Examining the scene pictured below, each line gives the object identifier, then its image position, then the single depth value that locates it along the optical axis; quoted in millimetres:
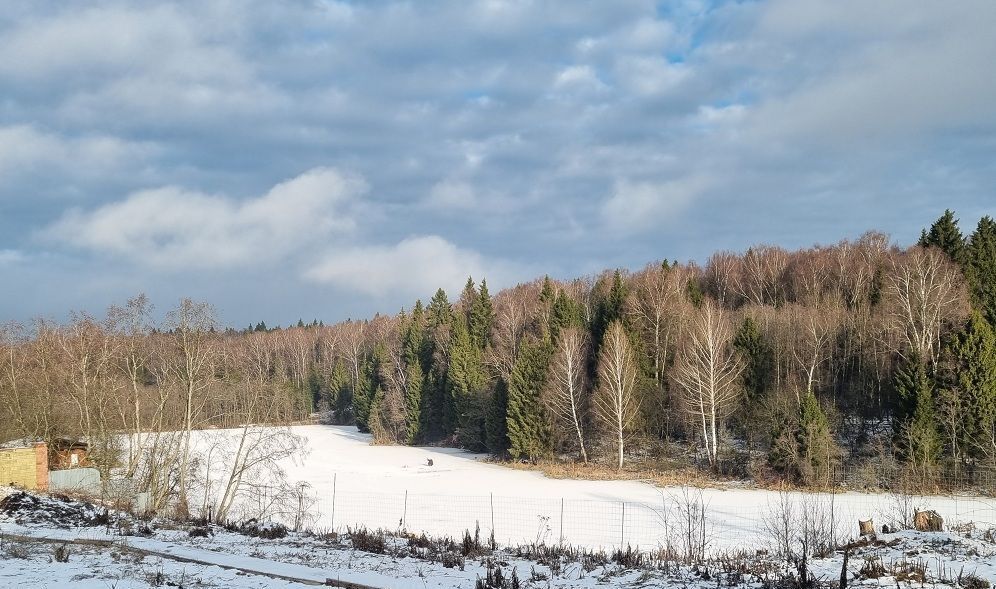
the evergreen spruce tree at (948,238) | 48906
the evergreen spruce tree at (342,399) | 103625
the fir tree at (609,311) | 60616
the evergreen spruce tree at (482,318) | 79188
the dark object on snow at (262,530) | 16344
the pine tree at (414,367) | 75625
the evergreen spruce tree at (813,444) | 36906
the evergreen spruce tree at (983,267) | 45097
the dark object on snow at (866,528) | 13344
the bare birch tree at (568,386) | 52938
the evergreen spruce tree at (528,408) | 54688
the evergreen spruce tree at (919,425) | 34500
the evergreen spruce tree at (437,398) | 74812
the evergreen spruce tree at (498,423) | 59125
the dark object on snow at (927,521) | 13805
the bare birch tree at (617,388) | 48312
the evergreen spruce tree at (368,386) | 87750
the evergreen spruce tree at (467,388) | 65688
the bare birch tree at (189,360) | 30344
